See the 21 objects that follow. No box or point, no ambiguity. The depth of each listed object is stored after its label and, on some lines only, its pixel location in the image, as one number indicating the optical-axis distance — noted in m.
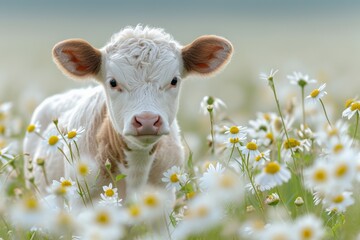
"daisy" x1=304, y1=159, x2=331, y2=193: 6.98
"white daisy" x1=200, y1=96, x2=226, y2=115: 11.93
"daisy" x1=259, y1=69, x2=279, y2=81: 10.77
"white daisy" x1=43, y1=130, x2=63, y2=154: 10.61
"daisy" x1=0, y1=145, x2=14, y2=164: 11.09
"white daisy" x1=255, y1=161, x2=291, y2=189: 8.17
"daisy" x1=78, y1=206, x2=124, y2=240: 6.82
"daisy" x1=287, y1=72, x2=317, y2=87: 11.59
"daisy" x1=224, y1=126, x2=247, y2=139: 10.87
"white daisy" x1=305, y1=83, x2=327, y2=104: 10.95
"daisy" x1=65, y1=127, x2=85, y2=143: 10.64
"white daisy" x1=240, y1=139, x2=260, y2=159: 10.63
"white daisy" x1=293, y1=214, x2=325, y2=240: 6.77
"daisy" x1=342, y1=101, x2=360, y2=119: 10.52
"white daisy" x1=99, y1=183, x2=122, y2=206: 9.81
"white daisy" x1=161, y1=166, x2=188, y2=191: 10.49
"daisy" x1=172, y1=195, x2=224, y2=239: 7.02
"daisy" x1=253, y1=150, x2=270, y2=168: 10.47
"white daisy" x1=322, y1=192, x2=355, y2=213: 8.31
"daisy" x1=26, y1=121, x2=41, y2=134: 11.98
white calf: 12.47
